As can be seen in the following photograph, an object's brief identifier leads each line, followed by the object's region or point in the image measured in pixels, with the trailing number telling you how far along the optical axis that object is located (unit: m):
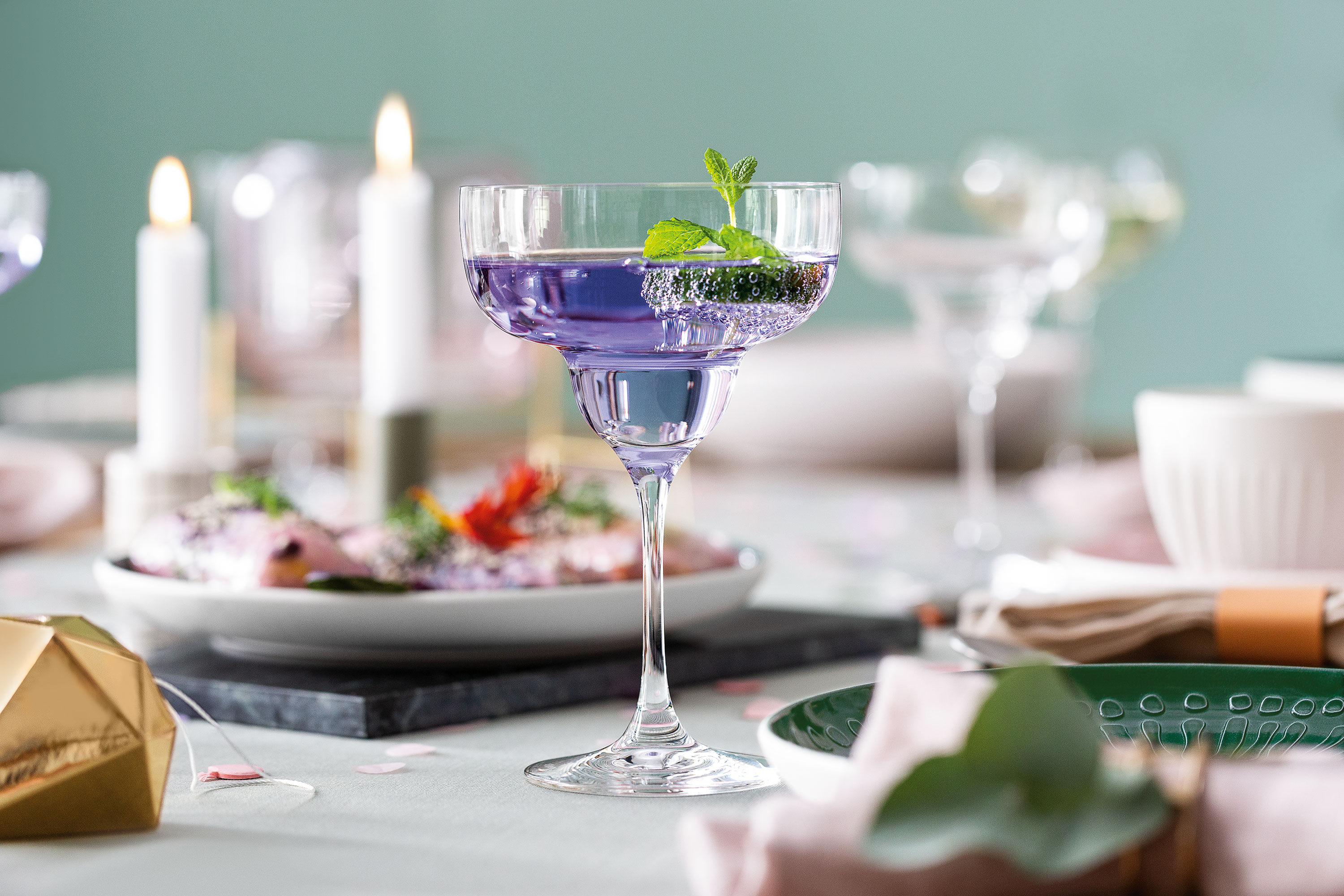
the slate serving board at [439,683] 1.12
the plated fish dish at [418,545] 1.18
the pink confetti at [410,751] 1.09
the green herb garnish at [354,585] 1.15
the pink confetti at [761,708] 1.16
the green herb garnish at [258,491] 1.22
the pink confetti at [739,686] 1.21
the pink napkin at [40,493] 1.59
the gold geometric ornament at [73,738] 0.97
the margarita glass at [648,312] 1.02
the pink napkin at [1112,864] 0.85
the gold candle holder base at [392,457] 1.39
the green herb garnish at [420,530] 1.20
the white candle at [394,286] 1.41
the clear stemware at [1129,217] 2.38
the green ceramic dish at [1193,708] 1.00
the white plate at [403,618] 1.15
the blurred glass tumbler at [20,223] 1.32
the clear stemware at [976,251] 1.52
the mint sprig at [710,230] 1.01
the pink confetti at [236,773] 1.05
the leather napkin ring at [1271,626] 1.14
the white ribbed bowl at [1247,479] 1.22
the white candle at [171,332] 1.39
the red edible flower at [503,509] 1.21
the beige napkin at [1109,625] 1.17
